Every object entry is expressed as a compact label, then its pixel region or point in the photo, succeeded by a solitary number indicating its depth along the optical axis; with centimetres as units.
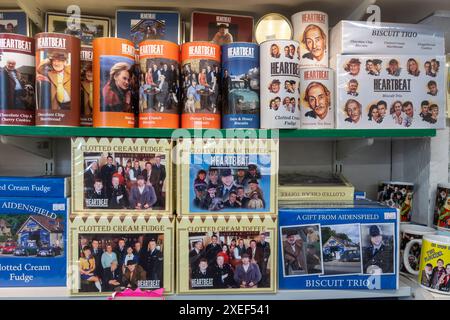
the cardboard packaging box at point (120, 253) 91
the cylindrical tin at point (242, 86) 93
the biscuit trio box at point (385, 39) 99
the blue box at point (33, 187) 93
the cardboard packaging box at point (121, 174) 90
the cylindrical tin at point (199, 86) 93
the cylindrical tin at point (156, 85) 92
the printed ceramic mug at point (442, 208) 107
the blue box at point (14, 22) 105
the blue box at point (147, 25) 106
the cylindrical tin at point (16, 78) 90
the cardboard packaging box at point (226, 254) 92
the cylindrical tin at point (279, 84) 92
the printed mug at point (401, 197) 118
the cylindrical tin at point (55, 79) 89
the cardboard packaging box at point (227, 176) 92
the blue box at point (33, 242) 93
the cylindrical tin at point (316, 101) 97
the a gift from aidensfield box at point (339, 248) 96
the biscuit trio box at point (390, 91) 98
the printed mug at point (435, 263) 93
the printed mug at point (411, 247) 103
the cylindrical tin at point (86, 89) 99
